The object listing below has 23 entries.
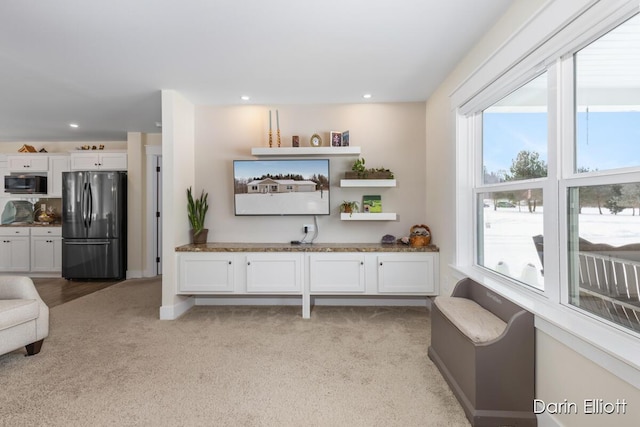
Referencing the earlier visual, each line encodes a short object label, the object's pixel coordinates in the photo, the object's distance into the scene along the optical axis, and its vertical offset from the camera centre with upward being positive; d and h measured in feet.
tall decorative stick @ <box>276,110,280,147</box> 11.37 +3.45
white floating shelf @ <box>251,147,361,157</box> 11.04 +2.29
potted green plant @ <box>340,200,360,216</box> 11.22 +0.18
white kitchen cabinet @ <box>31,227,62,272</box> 16.58 -1.97
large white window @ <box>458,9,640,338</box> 4.08 +0.60
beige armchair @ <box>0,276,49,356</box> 7.04 -2.54
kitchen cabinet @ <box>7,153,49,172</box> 17.21 +2.98
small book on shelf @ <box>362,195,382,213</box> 11.48 +0.29
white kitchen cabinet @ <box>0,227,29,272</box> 16.61 -1.90
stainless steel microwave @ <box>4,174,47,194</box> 16.85 +1.68
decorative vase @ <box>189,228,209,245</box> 11.32 -0.93
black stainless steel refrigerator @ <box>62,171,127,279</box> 15.67 -0.72
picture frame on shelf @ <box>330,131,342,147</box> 11.36 +2.77
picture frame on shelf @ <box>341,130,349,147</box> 11.33 +2.78
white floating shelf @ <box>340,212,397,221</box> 11.02 -0.18
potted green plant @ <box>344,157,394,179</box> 11.18 +1.44
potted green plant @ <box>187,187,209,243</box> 11.31 -0.17
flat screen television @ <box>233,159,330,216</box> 11.35 +0.98
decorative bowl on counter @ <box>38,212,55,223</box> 17.35 -0.26
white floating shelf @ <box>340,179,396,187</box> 11.07 +1.06
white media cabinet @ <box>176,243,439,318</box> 10.30 -2.04
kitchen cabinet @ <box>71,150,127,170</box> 16.67 +2.97
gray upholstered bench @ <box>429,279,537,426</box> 5.13 -2.82
